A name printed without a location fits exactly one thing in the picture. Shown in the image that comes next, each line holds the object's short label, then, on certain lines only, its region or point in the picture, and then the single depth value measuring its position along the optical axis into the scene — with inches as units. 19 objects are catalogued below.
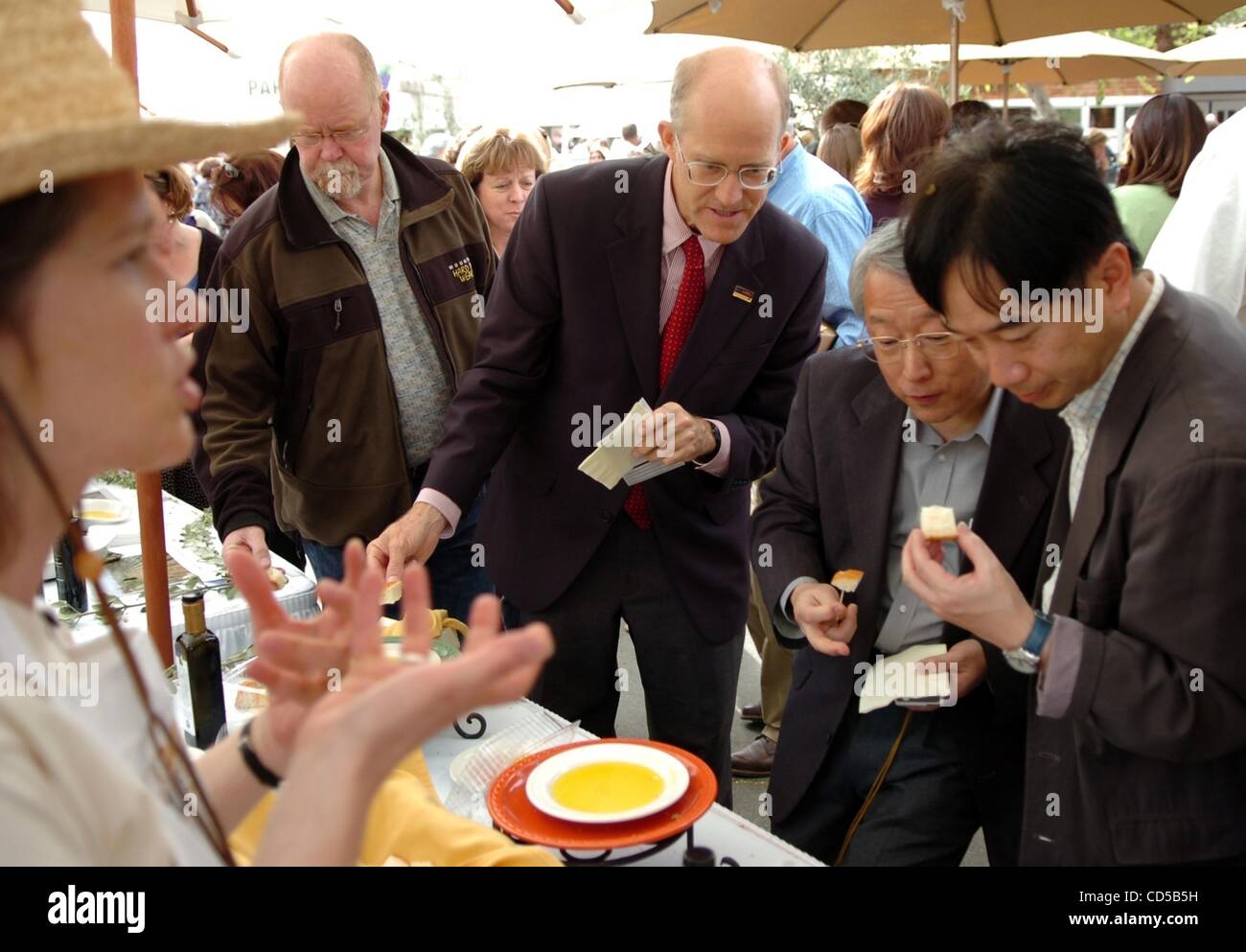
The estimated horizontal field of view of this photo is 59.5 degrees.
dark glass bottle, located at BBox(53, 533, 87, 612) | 118.5
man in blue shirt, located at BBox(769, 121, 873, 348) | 177.0
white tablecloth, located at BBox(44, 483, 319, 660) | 111.6
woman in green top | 192.2
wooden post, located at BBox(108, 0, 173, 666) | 83.4
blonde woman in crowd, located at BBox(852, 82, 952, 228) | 189.8
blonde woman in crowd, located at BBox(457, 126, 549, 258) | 202.1
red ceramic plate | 65.7
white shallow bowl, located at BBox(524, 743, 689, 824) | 66.8
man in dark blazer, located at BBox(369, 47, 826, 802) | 113.0
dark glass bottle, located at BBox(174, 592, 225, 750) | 83.7
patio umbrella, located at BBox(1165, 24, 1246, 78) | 352.2
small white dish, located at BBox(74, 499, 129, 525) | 136.3
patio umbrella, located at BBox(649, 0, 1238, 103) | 230.7
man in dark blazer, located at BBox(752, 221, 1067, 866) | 91.7
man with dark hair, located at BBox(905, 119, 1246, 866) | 66.6
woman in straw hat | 35.9
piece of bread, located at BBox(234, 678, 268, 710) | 89.0
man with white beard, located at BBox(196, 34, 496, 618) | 124.1
